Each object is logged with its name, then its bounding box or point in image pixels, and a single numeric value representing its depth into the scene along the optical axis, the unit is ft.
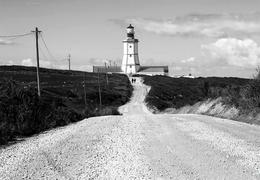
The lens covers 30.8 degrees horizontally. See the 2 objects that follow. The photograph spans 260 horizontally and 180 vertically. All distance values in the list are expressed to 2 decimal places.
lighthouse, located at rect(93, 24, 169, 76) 468.59
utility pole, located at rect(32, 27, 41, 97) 131.54
